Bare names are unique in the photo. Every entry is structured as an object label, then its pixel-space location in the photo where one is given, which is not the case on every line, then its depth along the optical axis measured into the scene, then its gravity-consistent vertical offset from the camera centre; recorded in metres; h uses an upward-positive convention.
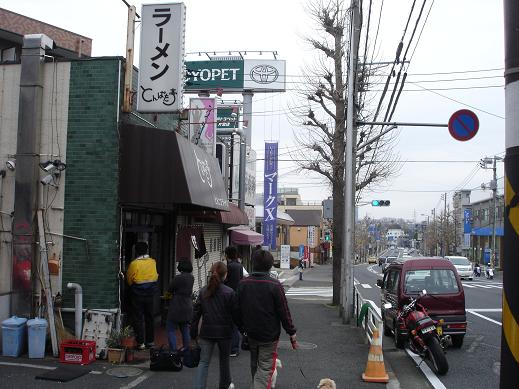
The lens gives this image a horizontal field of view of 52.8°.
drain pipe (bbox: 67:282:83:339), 8.61 -1.26
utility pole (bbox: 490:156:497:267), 48.64 +5.03
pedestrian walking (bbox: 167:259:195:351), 8.32 -1.17
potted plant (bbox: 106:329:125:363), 8.26 -1.89
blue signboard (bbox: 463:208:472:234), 70.74 +1.95
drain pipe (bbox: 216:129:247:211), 19.33 +2.64
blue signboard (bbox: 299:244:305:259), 48.61 -1.60
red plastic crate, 8.12 -1.93
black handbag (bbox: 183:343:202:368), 6.89 -1.66
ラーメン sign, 8.87 +2.92
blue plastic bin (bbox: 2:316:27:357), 8.34 -1.75
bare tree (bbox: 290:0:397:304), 17.77 +4.02
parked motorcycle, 8.62 -1.71
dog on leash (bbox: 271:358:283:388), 7.20 -2.01
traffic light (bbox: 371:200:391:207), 19.84 +1.20
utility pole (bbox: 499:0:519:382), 2.33 +0.11
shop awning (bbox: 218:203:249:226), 14.63 +0.45
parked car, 10.73 -1.21
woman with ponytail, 6.21 -1.04
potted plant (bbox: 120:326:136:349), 8.36 -1.75
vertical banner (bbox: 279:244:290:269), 45.56 -2.15
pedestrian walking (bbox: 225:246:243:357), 9.09 -0.78
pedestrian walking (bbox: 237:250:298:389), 5.80 -0.95
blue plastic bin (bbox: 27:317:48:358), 8.33 -1.73
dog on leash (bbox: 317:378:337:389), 6.20 -1.79
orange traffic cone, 7.80 -1.96
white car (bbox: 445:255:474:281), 36.69 -2.16
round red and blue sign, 10.87 +2.34
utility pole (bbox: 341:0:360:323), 14.05 +1.03
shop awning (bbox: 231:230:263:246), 19.77 -0.23
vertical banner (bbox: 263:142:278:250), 25.00 +2.00
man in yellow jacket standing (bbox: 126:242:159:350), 8.89 -1.01
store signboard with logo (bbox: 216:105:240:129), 20.13 +4.75
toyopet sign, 29.86 +8.98
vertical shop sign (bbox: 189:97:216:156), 13.70 +2.91
